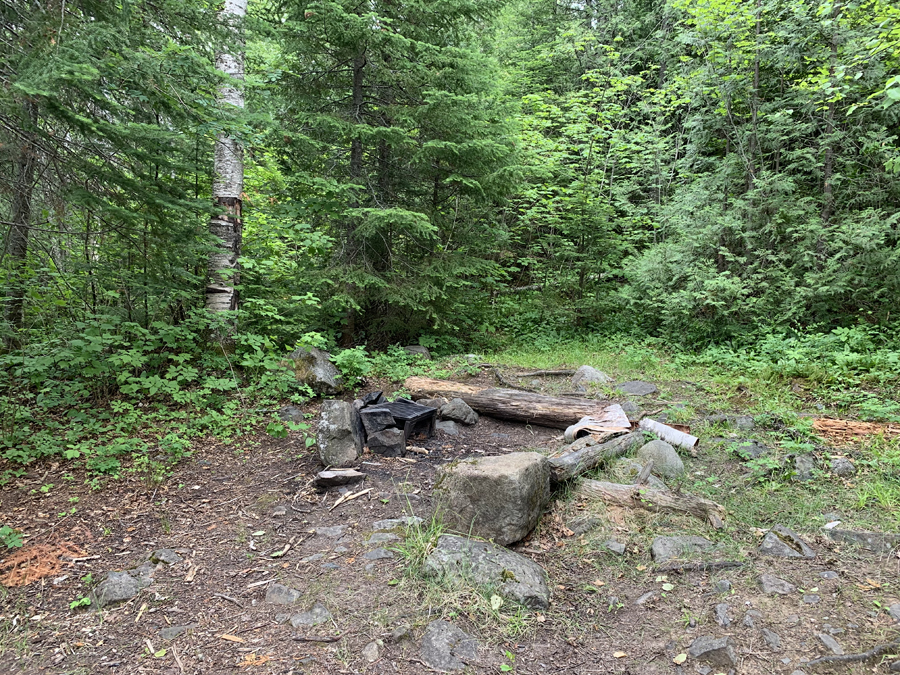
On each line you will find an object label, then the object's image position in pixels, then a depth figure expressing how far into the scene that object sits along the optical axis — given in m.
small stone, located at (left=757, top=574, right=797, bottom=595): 2.72
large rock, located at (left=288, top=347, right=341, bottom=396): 6.33
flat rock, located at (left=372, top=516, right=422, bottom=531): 3.54
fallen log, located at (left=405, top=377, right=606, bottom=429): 5.64
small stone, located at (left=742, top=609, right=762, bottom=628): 2.50
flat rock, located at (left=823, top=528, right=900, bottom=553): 3.06
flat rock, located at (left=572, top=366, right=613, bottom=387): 7.12
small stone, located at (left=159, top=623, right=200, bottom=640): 2.53
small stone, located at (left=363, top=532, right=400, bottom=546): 3.37
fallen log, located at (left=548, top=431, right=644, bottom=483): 4.00
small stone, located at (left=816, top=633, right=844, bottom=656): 2.28
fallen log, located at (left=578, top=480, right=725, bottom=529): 3.50
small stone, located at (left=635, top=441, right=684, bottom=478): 4.21
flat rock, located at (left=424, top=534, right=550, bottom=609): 2.77
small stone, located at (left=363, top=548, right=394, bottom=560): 3.18
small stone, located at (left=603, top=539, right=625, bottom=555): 3.22
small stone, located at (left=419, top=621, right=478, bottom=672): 2.35
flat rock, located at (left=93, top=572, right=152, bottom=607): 2.78
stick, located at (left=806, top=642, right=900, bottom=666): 2.19
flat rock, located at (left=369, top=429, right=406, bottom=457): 4.86
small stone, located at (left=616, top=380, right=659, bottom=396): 6.62
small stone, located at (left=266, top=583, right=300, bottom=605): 2.80
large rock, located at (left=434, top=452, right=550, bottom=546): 3.29
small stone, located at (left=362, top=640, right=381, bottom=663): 2.37
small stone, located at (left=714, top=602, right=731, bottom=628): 2.53
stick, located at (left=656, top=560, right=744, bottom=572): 2.96
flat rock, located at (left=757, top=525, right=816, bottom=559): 3.06
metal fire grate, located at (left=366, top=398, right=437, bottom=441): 5.09
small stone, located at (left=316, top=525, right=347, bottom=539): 3.50
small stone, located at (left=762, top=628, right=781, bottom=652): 2.35
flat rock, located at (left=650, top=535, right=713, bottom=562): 3.13
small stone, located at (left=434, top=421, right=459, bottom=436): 5.56
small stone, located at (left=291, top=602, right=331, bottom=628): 2.62
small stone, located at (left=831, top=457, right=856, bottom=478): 4.02
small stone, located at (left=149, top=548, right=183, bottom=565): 3.16
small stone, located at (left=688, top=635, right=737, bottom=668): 2.28
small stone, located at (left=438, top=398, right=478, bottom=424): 5.84
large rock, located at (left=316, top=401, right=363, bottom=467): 4.50
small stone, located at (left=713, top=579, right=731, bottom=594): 2.77
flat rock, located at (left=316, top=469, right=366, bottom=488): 4.16
